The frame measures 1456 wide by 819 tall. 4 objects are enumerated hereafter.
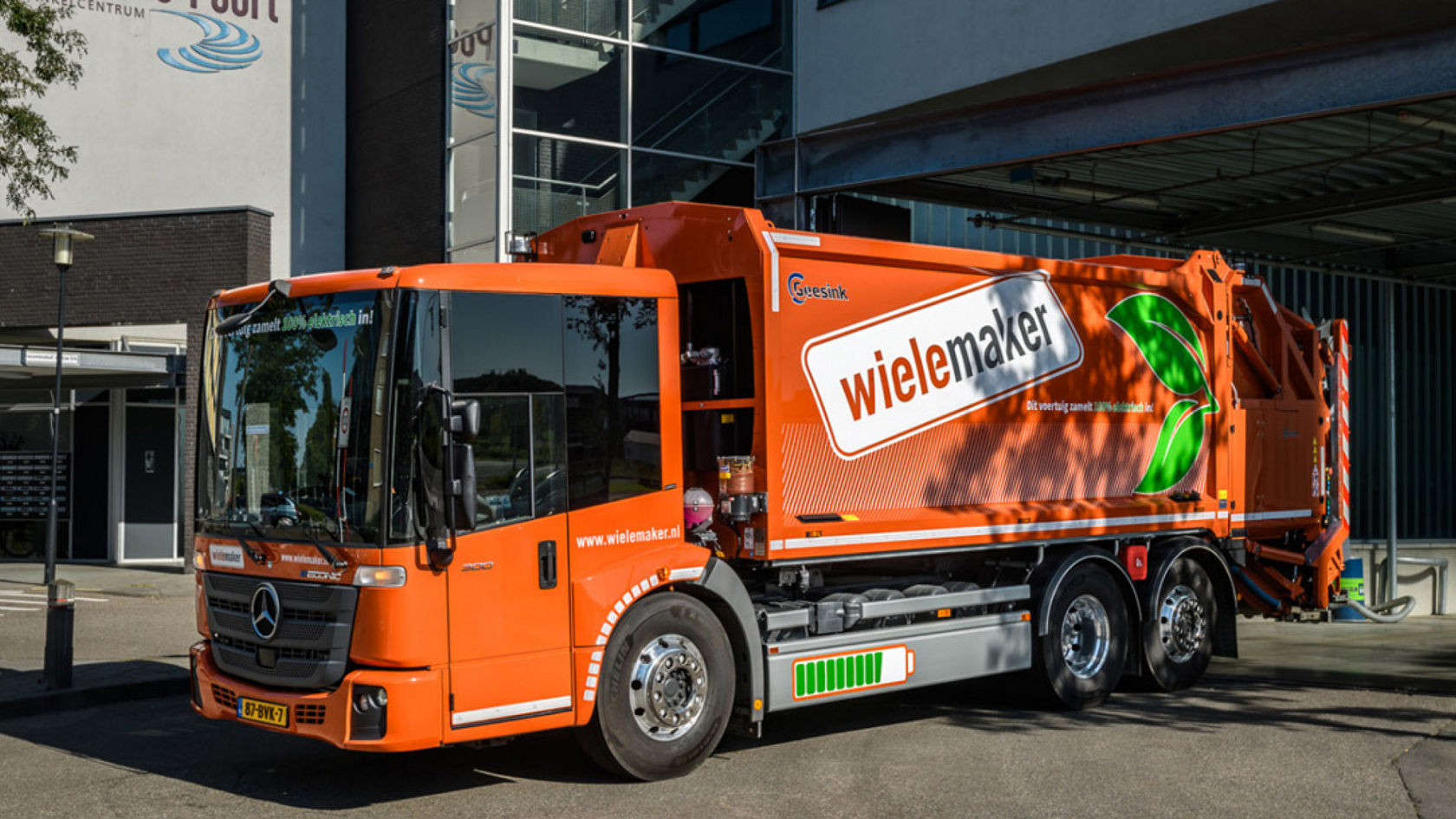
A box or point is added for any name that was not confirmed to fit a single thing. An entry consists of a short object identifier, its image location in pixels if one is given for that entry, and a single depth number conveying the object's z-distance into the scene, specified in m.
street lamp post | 10.60
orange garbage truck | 7.27
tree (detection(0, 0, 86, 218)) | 14.09
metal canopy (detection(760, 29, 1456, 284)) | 10.95
